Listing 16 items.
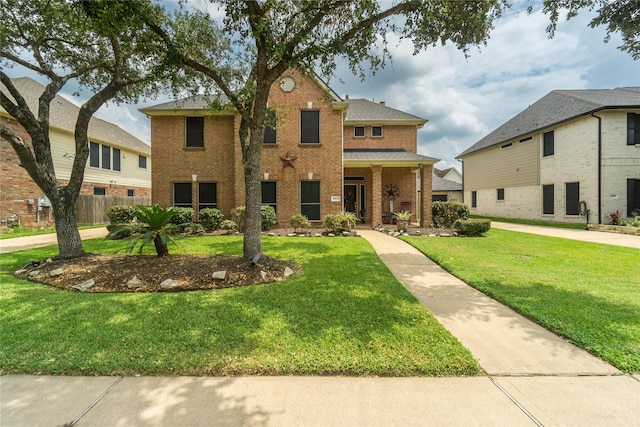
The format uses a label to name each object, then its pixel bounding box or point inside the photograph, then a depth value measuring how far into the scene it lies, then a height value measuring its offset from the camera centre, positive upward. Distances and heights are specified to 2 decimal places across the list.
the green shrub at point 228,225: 11.92 -0.71
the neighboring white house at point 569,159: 15.44 +3.03
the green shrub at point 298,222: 12.11 -0.62
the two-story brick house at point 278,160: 13.46 +2.41
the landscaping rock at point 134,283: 5.18 -1.40
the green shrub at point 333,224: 11.71 -0.70
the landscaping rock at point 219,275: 5.49 -1.33
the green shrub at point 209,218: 12.20 -0.41
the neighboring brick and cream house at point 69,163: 13.88 +3.21
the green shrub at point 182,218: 12.00 -0.39
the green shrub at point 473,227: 11.61 -0.88
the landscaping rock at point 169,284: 5.14 -1.41
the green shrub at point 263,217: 12.13 -0.38
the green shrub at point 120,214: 12.08 -0.20
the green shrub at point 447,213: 13.03 -0.31
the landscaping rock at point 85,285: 5.09 -1.42
